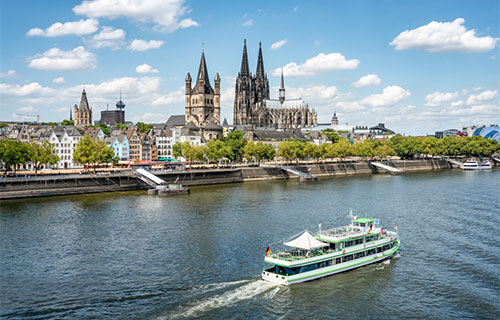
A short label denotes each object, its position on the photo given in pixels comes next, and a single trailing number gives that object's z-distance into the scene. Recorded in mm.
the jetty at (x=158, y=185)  98250
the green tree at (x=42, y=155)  110125
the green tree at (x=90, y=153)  117375
